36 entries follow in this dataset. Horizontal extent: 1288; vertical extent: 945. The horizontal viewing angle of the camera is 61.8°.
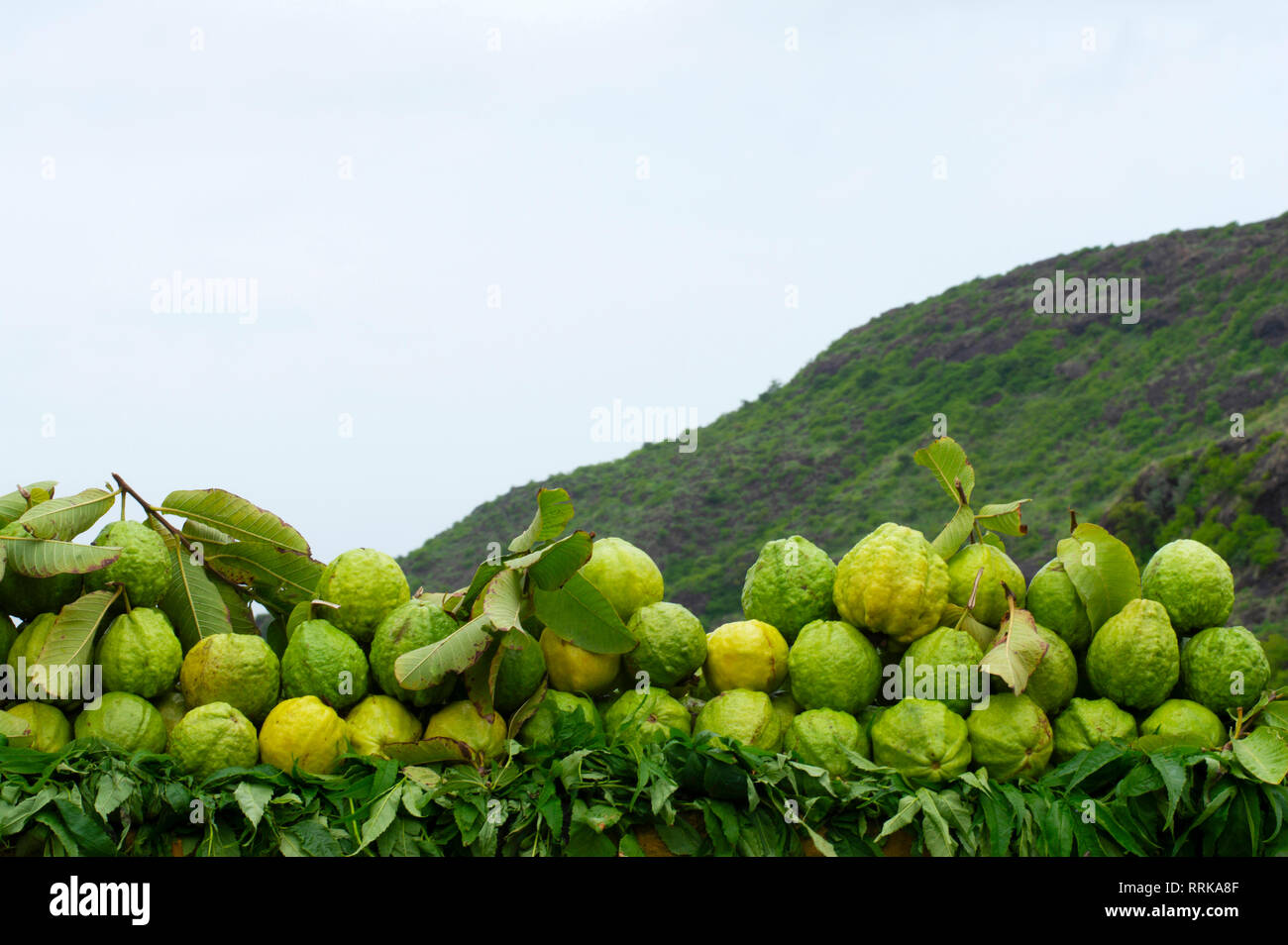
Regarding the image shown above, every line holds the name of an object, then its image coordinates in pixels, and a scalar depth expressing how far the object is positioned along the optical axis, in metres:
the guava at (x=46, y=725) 3.43
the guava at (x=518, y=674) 3.62
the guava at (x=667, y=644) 3.73
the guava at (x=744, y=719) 3.57
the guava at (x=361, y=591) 3.76
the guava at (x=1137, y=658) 3.63
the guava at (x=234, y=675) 3.53
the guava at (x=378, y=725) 3.54
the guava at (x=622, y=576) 3.90
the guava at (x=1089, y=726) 3.61
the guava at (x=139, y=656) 3.55
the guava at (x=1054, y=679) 3.66
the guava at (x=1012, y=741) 3.51
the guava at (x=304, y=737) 3.47
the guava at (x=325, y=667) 3.58
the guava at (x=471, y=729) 3.54
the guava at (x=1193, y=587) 3.79
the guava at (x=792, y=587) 3.94
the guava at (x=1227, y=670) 3.66
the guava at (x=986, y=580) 3.89
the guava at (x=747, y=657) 3.76
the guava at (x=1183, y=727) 3.52
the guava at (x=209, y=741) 3.36
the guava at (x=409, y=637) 3.58
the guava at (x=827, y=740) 3.47
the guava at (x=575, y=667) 3.78
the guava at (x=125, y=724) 3.44
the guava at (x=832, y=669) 3.62
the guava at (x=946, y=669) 3.58
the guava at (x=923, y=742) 3.43
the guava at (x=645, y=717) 3.54
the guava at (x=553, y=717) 3.57
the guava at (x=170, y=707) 3.65
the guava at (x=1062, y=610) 3.86
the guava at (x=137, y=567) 3.69
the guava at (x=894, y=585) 3.67
